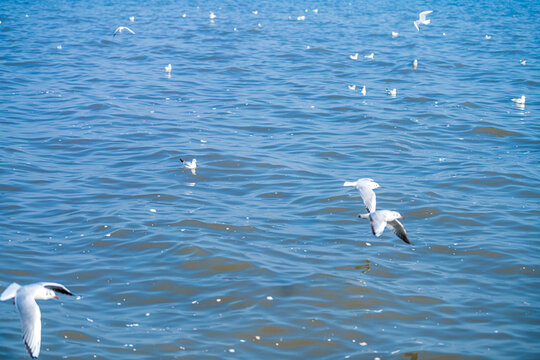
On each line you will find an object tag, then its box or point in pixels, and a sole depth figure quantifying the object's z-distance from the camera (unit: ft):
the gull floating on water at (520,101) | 114.21
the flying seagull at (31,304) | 43.62
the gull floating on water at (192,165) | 82.74
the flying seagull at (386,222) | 58.13
